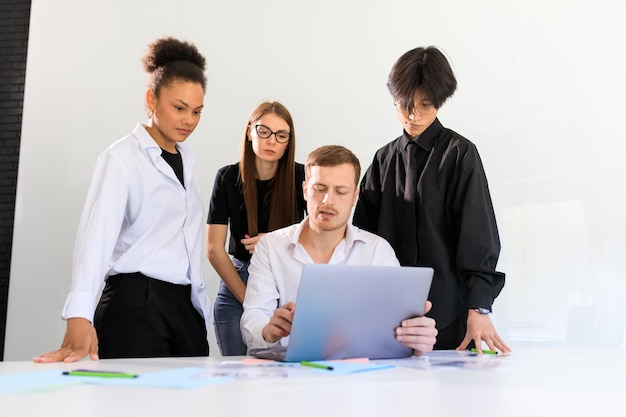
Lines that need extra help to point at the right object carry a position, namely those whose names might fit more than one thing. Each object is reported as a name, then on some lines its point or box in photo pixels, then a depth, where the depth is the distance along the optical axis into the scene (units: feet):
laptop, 4.20
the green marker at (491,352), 5.51
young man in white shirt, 6.23
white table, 2.31
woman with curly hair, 5.73
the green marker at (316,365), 3.75
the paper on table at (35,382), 2.81
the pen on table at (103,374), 3.22
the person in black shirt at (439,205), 6.21
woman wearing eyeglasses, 7.75
